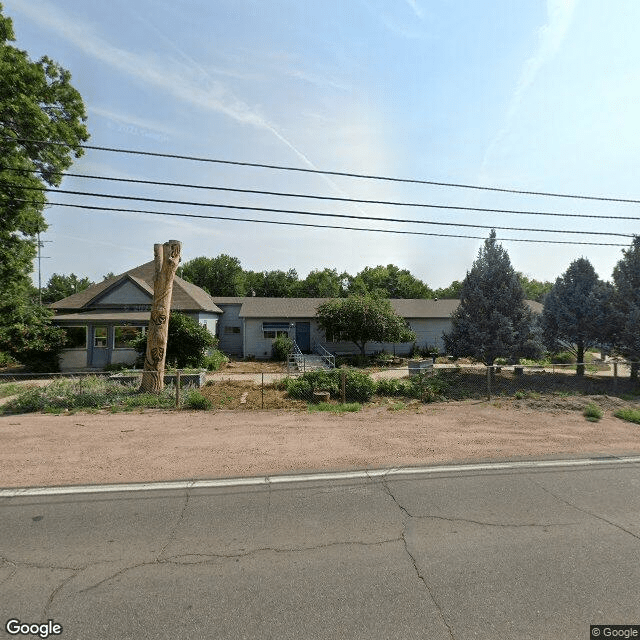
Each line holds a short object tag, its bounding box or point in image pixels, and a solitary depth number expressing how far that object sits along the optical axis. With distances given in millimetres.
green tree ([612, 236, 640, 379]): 15555
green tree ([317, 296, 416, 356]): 22391
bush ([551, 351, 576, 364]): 22845
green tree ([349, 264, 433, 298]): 62062
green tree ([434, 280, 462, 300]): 66500
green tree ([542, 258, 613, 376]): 16625
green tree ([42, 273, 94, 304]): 71675
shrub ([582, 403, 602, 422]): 10047
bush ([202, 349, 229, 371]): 19594
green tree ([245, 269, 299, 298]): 64562
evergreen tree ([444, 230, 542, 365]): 16062
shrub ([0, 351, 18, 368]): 18828
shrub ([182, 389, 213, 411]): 10828
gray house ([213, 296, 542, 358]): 26344
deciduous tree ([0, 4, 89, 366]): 13609
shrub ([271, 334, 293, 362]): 25047
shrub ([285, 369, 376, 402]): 12500
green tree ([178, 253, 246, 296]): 58500
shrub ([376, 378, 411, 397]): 13242
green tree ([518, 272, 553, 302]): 63853
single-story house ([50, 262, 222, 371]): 20344
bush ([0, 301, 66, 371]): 18391
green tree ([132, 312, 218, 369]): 17719
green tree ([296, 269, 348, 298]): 60438
